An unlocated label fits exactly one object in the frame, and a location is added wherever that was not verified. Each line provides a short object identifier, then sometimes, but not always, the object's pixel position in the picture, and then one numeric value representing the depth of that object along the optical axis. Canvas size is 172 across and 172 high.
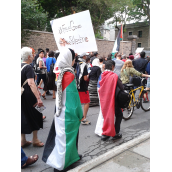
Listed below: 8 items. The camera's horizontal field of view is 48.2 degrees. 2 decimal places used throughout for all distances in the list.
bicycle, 5.42
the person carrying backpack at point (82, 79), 4.64
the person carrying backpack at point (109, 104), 3.87
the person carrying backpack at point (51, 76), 7.44
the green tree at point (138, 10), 28.34
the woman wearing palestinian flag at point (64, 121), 2.80
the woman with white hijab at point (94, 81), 6.32
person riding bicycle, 5.69
